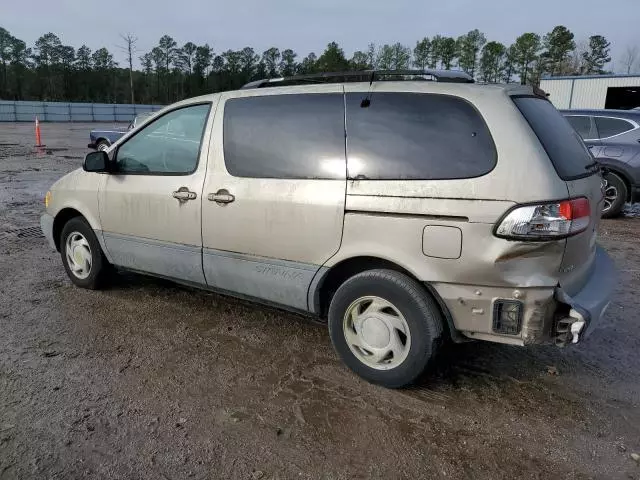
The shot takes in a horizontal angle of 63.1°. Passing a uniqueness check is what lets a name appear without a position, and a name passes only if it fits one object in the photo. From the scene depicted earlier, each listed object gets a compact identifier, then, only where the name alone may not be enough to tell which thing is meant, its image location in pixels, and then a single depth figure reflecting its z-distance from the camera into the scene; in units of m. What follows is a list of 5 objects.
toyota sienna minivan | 2.78
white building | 31.45
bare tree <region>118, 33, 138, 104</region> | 69.95
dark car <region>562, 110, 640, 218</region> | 8.32
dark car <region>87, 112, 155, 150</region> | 16.91
